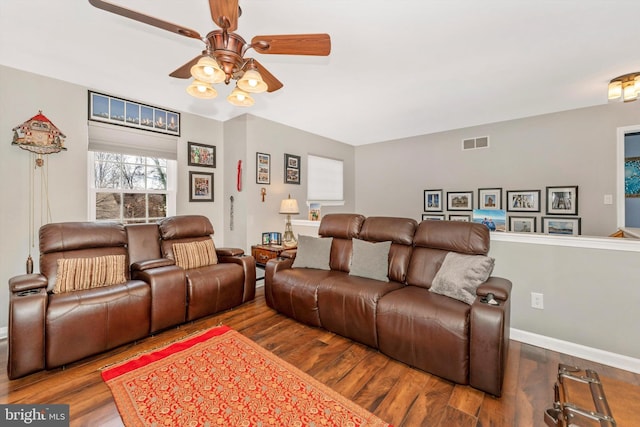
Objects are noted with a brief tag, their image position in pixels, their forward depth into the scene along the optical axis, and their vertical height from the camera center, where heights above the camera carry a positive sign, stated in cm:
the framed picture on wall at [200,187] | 405 +38
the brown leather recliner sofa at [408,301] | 183 -75
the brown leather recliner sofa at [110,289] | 200 -71
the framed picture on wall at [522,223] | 420 -20
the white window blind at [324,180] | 517 +63
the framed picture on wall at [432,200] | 510 +20
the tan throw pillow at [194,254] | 318 -52
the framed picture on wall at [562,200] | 388 +15
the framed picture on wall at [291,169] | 462 +73
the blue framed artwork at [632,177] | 430 +54
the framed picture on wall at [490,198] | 449 +21
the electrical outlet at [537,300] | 245 -81
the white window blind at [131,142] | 318 +88
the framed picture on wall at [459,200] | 479 +19
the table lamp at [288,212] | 418 -2
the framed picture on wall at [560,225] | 390 -21
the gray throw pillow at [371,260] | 277 -52
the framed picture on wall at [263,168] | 419 +67
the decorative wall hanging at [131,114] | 315 +123
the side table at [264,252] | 379 -59
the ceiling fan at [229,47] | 147 +104
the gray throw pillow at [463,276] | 214 -54
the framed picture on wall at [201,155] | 403 +87
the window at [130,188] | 328 +30
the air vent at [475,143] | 459 +118
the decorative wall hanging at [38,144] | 266 +67
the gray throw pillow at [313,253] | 321 -50
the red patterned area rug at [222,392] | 160 -121
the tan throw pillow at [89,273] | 239 -58
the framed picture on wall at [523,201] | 416 +16
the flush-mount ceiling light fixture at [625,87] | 279 +130
